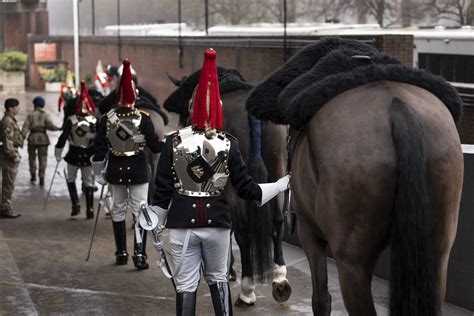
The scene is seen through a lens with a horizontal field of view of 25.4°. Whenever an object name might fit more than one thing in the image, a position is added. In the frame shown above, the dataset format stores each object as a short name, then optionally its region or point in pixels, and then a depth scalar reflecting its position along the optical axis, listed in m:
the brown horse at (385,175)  5.62
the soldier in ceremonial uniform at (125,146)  11.02
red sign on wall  47.19
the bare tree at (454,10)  19.97
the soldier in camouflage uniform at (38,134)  18.00
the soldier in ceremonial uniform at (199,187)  7.25
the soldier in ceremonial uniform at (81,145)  15.11
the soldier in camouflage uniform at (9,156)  15.28
